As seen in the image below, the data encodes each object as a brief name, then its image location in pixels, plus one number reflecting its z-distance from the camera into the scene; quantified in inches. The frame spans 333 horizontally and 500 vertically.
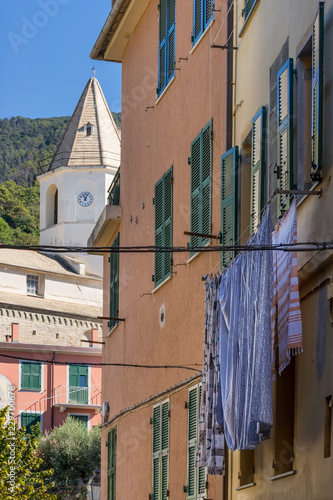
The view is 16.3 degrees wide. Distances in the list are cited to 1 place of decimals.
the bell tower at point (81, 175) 2847.0
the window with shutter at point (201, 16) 566.3
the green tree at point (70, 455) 1772.9
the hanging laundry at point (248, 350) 359.9
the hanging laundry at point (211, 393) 432.8
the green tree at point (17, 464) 915.4
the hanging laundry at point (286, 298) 348.4
